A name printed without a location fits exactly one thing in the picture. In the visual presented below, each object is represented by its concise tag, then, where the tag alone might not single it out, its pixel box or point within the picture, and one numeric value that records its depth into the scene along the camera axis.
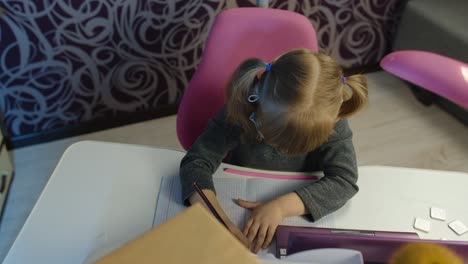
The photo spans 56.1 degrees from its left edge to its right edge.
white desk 0.72
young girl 0.71
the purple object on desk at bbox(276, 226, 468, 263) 0.61
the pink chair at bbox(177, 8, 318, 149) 1.01
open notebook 0.77
